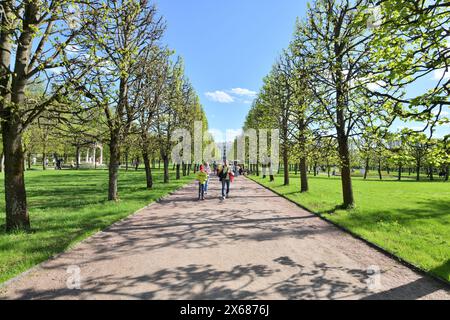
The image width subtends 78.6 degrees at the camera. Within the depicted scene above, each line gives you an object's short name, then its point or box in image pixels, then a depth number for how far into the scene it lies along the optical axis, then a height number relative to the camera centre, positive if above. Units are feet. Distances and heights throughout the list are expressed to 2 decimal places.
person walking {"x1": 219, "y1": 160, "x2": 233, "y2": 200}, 49.29 -1.96
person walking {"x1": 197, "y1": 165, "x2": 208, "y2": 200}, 47.47 -2.40
